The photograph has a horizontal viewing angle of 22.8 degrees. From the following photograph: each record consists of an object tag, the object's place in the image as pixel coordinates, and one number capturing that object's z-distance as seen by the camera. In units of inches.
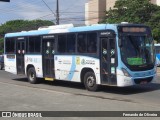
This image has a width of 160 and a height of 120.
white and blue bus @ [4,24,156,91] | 621.9
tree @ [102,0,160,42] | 1900.8
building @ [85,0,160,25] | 4343.0
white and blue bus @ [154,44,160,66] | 1605.3
